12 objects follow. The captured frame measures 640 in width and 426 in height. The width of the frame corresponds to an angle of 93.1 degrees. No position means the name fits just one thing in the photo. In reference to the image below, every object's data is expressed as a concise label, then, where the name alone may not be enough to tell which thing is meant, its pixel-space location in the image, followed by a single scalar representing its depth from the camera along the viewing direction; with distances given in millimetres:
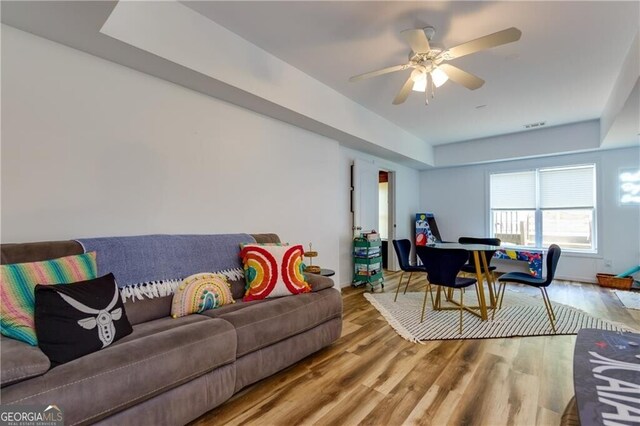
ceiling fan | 2068
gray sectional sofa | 1197
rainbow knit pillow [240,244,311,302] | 2387
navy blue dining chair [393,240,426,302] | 3945
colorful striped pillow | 1350
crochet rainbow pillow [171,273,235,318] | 2055
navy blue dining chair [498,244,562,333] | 3023
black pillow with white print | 1342
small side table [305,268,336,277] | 3208
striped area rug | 2916
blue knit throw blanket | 1958
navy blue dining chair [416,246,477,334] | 2979
